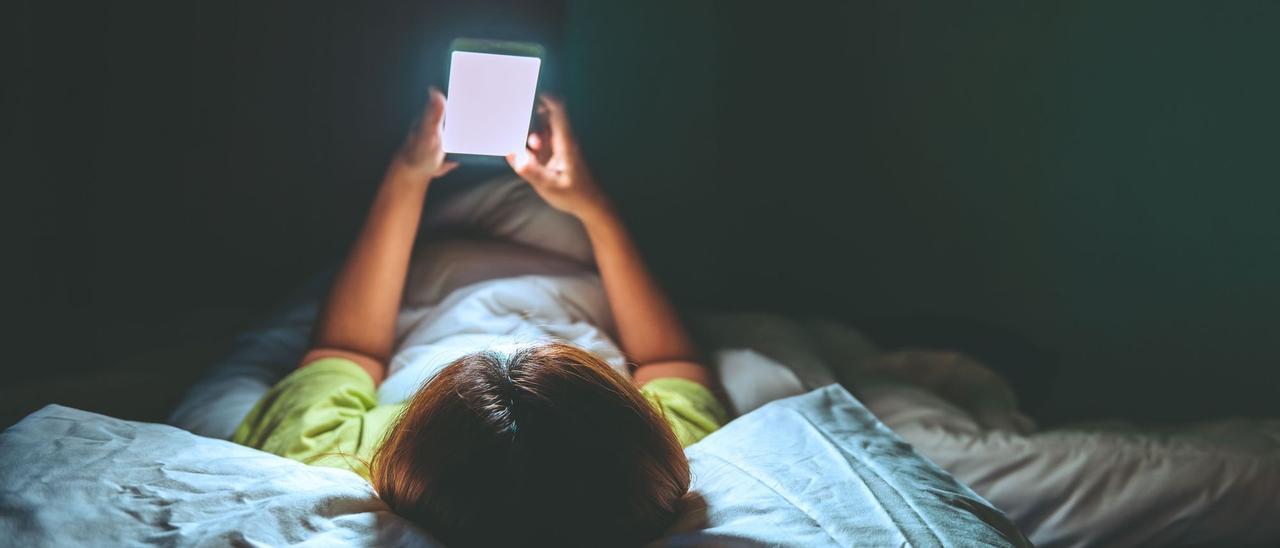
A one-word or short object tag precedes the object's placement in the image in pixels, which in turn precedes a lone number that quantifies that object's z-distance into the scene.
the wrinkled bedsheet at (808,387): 0.84
